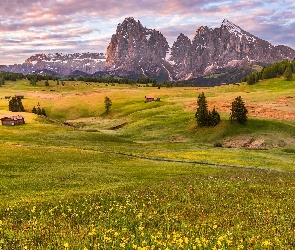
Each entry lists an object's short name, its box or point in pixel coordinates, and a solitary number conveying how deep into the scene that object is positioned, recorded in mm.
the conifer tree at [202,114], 109688
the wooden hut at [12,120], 105188
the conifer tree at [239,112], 104750
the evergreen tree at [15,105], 160250
